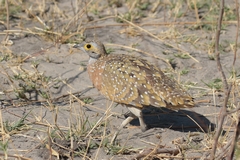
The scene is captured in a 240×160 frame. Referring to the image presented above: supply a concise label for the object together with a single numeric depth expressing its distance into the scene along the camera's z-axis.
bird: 9.86
